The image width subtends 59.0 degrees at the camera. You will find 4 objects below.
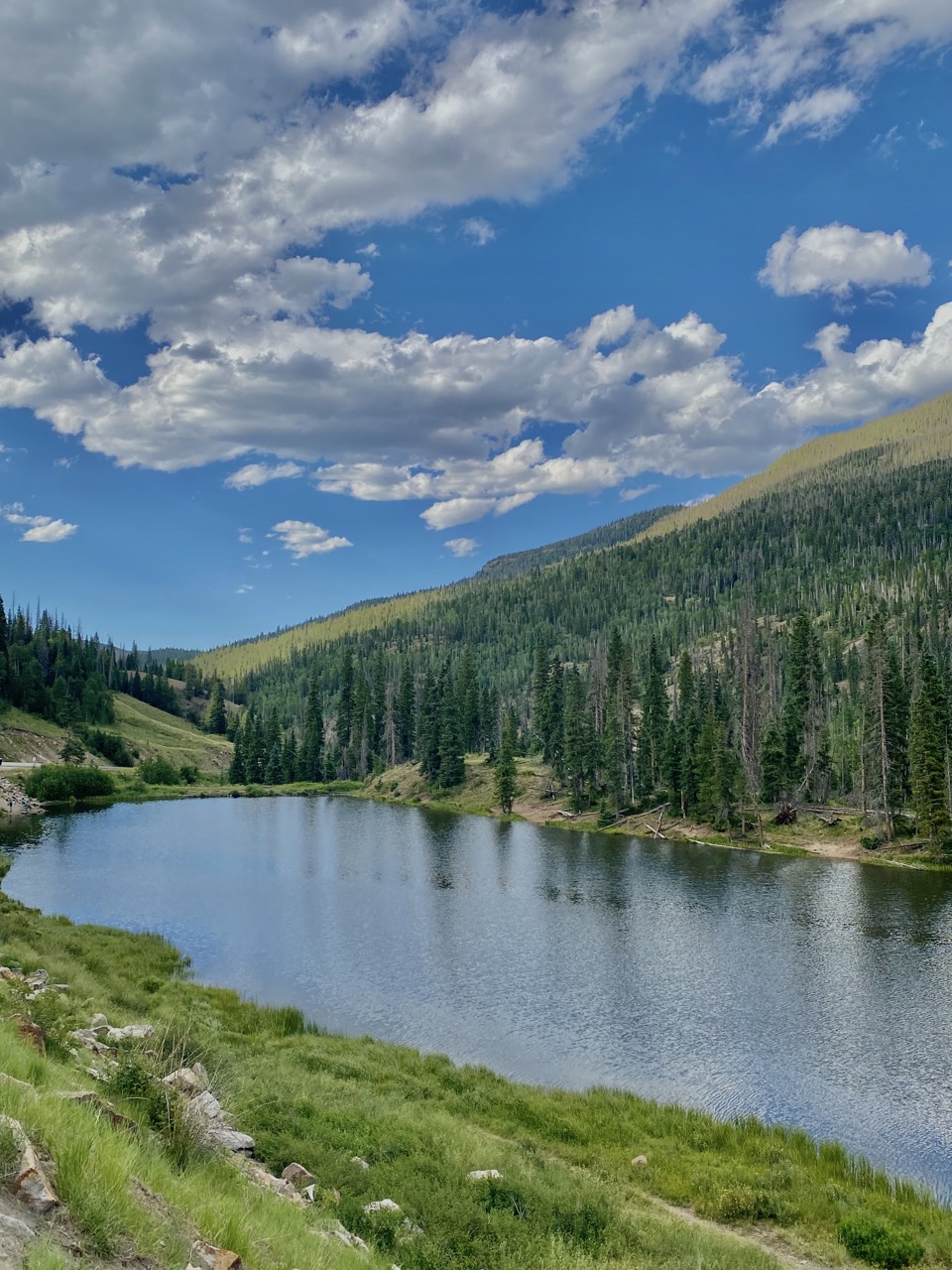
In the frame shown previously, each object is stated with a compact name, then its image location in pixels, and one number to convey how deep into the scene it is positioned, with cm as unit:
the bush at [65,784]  12050
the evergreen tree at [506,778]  11556
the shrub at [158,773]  14838
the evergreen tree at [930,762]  7319
